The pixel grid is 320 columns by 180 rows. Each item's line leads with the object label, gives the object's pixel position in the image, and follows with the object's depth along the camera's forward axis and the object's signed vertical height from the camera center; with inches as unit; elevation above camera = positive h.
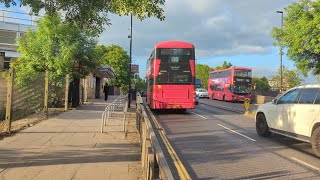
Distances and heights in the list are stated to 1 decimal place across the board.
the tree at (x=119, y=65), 1911.8 +204.8
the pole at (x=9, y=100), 302.0 -15.2
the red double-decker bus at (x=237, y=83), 990.3 +36.1
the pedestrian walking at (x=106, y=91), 909.9 -5.3
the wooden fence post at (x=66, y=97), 536.2 -19.1
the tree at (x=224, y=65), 2412.9 +270.5
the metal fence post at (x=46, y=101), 412.0 -22.0
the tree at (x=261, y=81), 2078.4 +97.2
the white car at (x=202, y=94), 1346.3 -16.1
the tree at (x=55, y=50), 542.1 +89.2
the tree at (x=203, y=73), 2603.9 +200.9
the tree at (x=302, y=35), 612.7 +157.8
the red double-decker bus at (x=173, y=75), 532.4 +34.6
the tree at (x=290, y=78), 1580.6 +97.7
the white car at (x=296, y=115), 242.7 -25.8
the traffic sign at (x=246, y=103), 594.0 -28.3
